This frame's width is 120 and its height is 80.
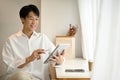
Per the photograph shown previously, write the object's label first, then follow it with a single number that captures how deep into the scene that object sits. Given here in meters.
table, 1.97
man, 2.30
